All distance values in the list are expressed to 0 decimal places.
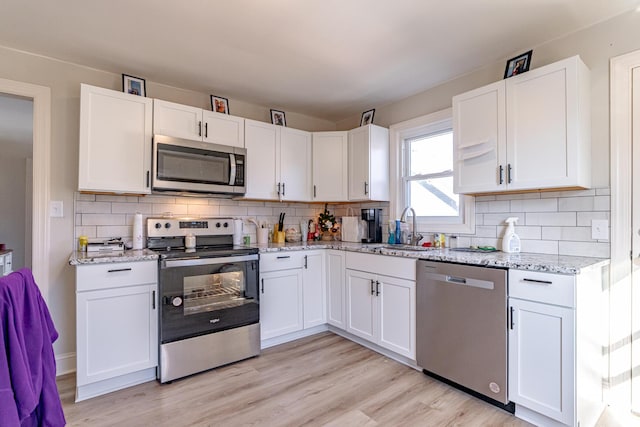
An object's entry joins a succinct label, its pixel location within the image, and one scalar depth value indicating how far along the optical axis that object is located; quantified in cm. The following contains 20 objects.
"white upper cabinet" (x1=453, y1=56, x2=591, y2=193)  196
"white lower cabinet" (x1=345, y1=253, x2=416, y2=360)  247
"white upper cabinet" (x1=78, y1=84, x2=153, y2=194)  236
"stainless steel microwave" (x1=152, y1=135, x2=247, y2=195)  258
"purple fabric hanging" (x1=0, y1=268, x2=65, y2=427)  83
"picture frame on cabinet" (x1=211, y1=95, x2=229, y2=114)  311
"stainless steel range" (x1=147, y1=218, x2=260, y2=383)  231
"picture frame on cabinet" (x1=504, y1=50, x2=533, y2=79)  223
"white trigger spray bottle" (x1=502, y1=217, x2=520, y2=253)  238
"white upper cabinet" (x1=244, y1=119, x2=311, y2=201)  316
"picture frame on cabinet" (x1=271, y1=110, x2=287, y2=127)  351
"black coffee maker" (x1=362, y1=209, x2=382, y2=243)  345
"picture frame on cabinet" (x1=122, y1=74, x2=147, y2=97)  264
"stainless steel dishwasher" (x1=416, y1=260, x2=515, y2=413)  193
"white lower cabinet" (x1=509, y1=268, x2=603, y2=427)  166
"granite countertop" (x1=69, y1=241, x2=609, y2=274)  176
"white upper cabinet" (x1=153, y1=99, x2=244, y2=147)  265
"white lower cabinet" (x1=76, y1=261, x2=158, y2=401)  209
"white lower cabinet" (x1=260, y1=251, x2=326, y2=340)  287
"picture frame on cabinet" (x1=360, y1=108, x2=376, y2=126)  351
